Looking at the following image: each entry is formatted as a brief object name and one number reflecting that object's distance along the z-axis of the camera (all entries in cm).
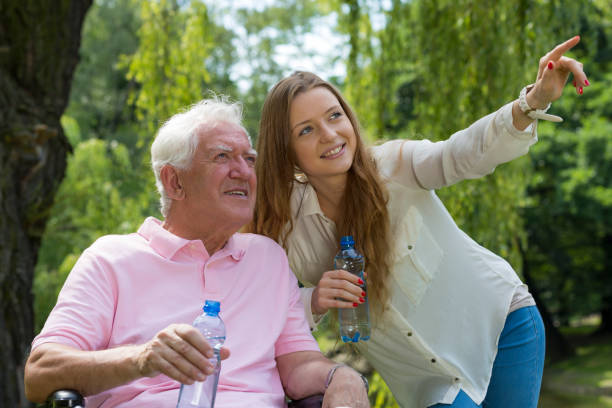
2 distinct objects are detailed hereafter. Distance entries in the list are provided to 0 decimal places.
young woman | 232
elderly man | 183
